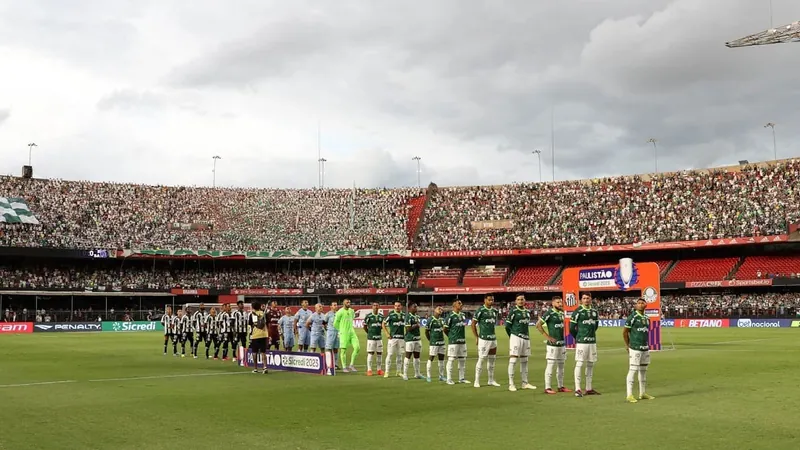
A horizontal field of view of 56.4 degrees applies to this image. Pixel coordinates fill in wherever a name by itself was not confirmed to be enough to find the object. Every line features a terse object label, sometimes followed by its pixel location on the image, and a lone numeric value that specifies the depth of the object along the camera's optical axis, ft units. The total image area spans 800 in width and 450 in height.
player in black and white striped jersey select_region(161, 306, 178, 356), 106.63
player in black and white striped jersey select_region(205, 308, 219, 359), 99.25
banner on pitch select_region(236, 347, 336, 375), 77.20
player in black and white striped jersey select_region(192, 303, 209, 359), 103.76
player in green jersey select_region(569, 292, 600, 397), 58.18
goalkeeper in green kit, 81.61
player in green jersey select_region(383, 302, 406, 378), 74.38
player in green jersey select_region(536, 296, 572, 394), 59.67
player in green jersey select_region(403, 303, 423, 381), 69.87
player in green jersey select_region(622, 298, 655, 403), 55.26
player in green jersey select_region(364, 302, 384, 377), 77.82
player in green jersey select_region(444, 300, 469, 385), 66.59
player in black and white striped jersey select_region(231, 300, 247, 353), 95.40
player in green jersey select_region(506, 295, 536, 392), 61.82
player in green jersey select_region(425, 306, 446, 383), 68.74
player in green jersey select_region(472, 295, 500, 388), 64.39
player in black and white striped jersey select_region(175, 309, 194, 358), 105.29
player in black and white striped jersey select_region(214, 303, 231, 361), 96.45
